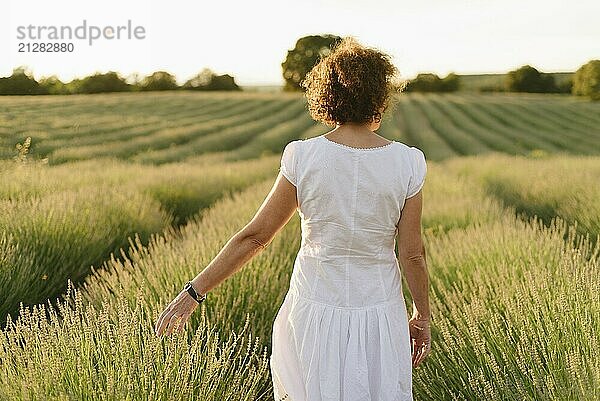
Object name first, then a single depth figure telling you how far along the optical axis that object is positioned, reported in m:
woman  2.44
